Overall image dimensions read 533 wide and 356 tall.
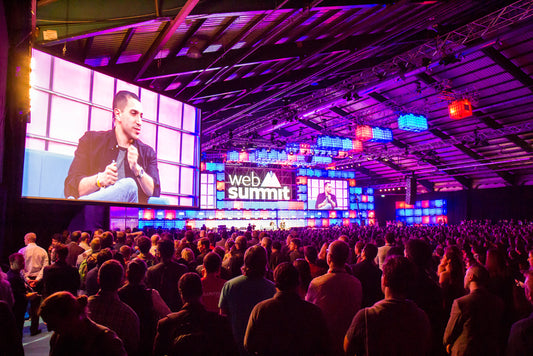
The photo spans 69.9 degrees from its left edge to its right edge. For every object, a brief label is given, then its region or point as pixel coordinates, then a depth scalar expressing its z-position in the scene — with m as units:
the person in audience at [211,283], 3.36
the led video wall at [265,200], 26.23
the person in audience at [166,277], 3.77
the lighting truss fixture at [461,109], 11.08
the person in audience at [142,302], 2.91
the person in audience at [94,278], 3.84
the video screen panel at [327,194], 31.84
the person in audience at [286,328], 2.19
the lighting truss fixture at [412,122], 12.61
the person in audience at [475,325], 2.63
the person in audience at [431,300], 2.96
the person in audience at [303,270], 3.24
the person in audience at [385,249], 6.09
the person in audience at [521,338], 2.14
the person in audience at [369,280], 4.00
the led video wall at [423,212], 32.97
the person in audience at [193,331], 2.18
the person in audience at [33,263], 5.83
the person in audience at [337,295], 2.98
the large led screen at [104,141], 5.65
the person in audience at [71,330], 1.89
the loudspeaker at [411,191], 25.78
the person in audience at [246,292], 2.85
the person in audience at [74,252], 6.14
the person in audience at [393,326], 2.05
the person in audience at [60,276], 4.04
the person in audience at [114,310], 2.48
